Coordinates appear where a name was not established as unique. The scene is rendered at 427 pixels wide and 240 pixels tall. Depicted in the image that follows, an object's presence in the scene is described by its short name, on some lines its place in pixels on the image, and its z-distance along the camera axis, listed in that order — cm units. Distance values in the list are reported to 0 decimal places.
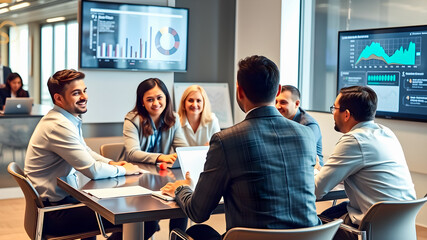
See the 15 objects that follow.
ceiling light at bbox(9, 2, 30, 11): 635
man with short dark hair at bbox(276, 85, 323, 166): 408
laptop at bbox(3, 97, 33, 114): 596
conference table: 240
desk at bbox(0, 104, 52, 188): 584
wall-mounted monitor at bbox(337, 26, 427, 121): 492
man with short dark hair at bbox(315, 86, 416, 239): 274
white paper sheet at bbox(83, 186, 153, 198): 271
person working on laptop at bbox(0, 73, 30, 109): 648
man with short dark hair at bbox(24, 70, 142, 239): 307
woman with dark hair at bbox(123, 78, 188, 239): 399
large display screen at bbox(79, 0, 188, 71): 601
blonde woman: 428
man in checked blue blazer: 207
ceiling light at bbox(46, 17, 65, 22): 630
